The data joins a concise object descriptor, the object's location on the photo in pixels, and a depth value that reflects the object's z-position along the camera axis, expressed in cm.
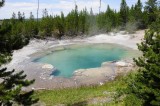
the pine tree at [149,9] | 4733
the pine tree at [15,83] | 870
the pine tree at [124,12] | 5077
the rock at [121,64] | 2497
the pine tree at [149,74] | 883
